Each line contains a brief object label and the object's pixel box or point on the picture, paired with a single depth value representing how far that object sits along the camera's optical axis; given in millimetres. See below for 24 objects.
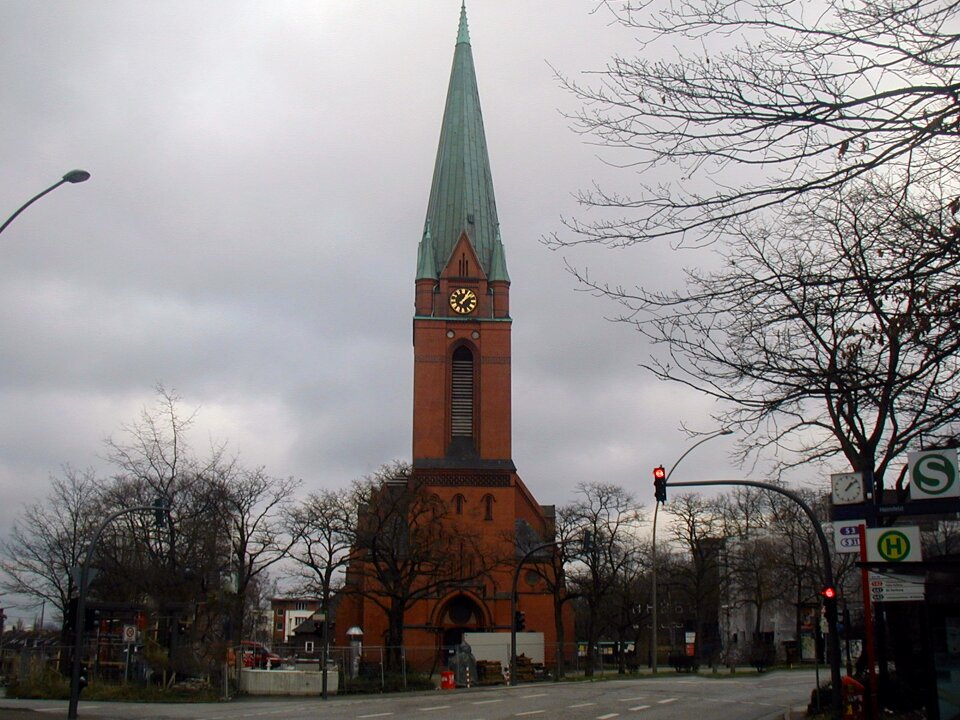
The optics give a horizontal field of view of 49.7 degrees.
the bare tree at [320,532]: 45625
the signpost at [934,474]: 14211
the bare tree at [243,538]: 43156
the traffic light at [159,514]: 26655
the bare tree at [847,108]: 8156
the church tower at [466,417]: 59281
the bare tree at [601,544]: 53531
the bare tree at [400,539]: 46906
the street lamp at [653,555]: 24062
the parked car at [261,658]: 50469
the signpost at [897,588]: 13961
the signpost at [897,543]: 14985
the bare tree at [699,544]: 62812
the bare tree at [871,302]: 9070
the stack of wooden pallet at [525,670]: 45188
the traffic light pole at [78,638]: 22000
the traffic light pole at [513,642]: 39156
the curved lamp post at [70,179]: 17888
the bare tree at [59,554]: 52125
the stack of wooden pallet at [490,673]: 41562
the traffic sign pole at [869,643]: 16531
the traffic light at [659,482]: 23969
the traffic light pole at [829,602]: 20844
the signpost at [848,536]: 17641
